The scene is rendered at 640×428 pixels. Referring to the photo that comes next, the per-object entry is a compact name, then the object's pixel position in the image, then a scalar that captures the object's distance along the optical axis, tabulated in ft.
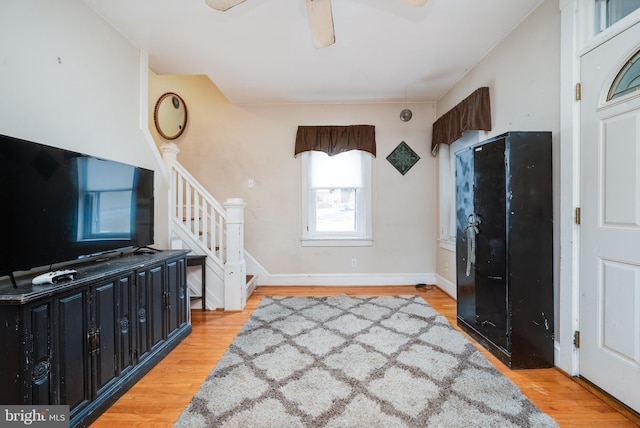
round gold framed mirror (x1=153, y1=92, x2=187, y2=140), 12.75
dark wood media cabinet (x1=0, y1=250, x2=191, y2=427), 3.95
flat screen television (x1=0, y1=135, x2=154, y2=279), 4.43
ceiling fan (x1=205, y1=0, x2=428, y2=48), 5.46
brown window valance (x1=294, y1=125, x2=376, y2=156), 13.09
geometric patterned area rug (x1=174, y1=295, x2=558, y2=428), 4.90
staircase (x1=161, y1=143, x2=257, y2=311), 10.27
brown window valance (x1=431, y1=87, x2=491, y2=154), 9.15
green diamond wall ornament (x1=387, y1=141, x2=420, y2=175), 13.35
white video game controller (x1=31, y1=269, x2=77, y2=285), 4.43
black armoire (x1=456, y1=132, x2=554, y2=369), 6.51
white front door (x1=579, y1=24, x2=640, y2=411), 4.99
